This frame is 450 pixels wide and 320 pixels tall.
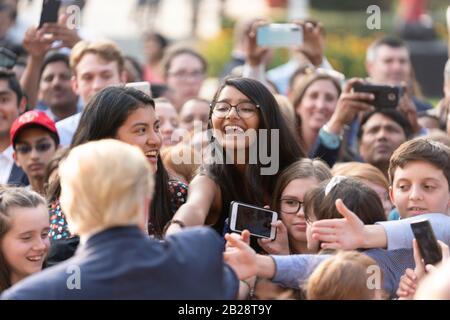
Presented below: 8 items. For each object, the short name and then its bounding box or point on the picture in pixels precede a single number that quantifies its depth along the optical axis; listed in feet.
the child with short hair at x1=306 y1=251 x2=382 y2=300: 23.53
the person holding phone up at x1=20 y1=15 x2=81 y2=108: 45.21
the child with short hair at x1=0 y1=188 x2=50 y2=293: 29.60
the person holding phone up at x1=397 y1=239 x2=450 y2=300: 25.05
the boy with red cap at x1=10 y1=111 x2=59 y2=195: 39.24
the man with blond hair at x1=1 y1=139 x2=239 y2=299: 20.81
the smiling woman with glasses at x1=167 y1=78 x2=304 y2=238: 31.71
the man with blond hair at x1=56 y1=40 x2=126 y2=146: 43.98
